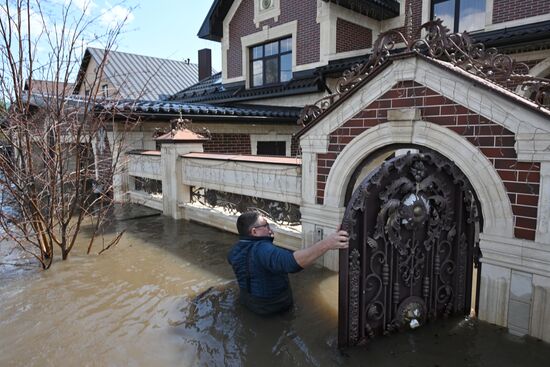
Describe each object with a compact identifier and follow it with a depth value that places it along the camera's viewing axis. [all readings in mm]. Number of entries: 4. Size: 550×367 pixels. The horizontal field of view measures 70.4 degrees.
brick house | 3271
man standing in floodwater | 3410
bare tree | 4711
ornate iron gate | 3176
